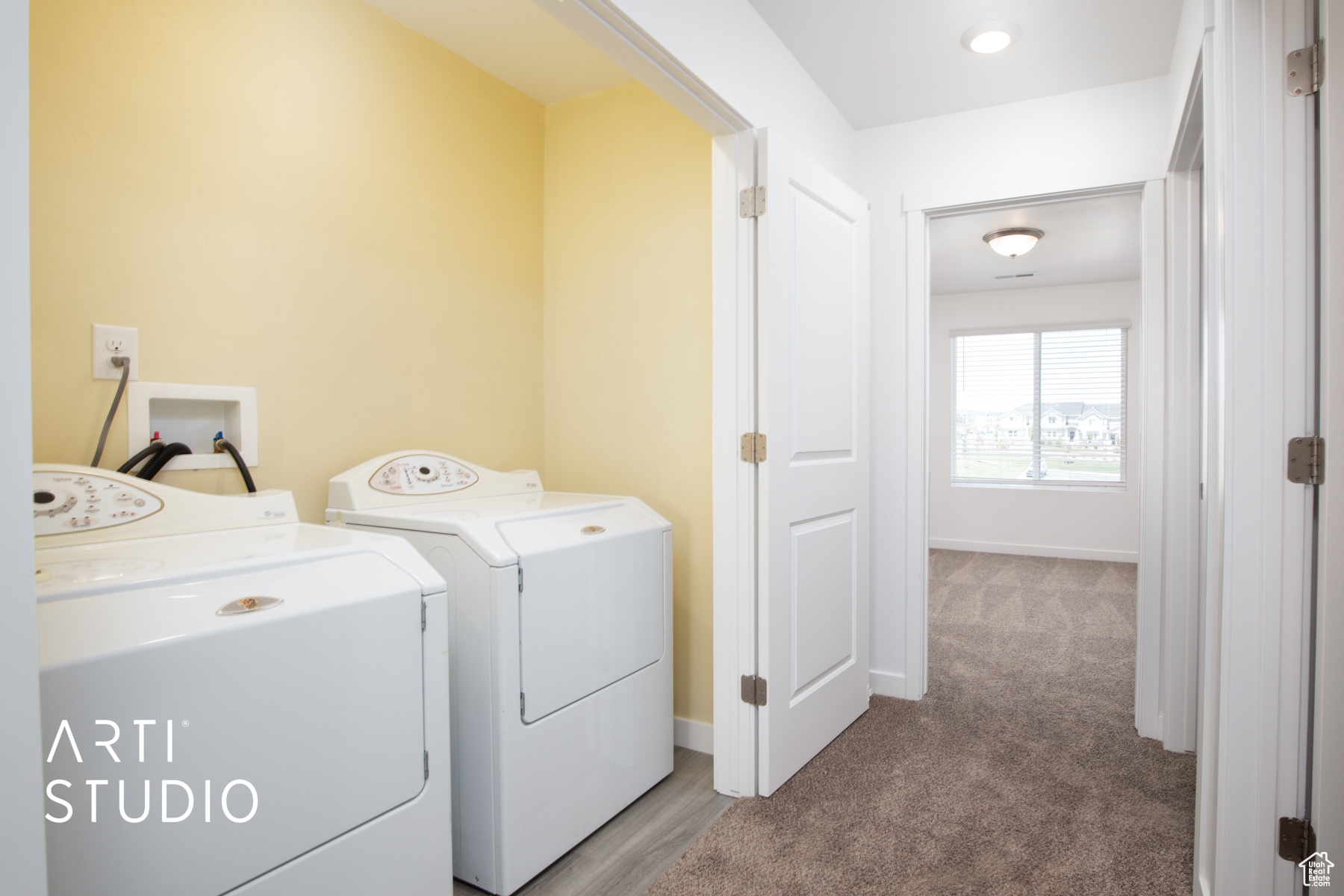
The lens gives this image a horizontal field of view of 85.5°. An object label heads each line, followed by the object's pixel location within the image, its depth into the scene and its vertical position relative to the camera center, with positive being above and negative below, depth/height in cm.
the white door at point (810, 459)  209 -6
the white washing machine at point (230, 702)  95 -39
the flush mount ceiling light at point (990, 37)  216 +123
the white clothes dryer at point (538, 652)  166 -52
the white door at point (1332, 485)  125 -8
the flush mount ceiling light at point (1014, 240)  430 +119
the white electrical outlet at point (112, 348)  156 +21
